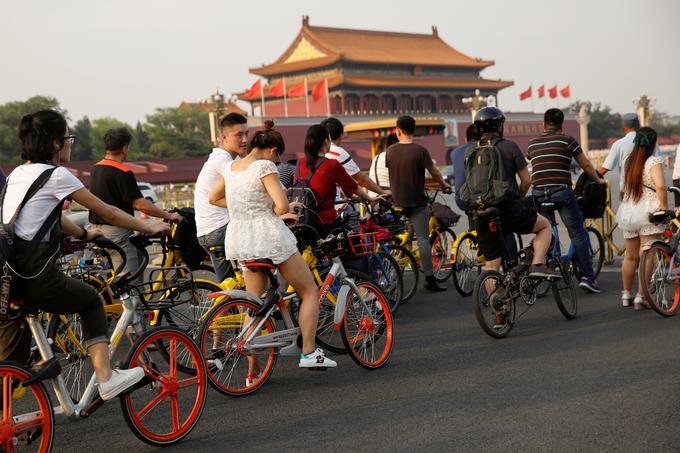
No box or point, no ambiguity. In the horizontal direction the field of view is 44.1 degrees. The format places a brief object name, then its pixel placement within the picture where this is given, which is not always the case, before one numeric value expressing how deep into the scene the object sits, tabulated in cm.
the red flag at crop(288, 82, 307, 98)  5134
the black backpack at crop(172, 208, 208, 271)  603
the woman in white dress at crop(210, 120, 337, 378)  459
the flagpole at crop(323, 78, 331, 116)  5072
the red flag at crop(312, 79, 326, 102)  4938
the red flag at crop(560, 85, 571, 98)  5906
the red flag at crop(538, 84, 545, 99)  5928
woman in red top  589
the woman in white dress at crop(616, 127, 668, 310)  641
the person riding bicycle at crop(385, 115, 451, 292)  778
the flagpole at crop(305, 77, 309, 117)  4984
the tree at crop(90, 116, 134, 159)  5731
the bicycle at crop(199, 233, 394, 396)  454
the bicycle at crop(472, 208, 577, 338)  576
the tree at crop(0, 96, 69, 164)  5216
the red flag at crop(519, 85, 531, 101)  5844
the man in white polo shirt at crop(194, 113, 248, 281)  558
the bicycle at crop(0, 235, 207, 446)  334
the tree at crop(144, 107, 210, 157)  5628
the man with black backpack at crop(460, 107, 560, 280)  584
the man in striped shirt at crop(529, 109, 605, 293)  707
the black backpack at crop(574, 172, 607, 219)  761
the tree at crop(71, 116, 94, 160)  5631
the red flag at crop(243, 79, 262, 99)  5041
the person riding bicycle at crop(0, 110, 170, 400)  348
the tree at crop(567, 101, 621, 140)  8256
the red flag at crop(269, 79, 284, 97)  5006
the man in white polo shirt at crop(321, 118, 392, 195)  718
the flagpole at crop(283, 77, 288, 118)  4924
